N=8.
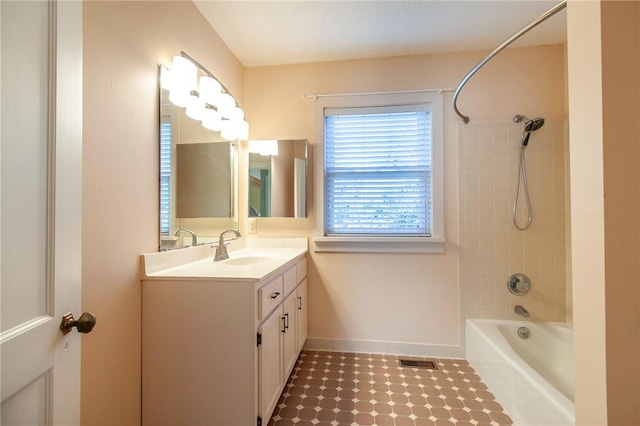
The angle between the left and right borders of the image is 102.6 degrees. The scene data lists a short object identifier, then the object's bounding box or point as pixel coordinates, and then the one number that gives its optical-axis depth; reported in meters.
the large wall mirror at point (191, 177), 1.37
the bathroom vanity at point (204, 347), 1.17
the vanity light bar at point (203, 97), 1.41
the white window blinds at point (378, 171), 2.14
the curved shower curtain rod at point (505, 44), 1.03
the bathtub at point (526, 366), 1.21
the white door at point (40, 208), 0.55
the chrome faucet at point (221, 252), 1.67
